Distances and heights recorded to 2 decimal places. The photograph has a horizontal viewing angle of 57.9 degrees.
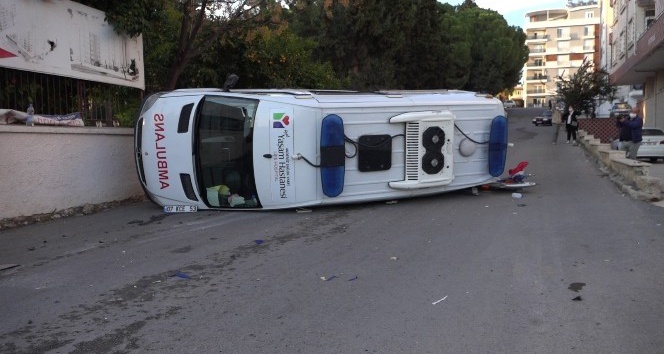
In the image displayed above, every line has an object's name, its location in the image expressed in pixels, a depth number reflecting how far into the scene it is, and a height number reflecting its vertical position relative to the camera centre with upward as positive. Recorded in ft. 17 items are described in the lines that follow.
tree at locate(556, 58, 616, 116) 122.31 +6.02
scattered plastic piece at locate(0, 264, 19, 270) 22.31 -5.35
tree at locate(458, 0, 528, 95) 169.48 +19.91
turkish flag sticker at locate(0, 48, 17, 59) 30.96 +3.57
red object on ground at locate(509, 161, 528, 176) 39.52 -3.31
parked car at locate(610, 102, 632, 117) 153.98 +2.84
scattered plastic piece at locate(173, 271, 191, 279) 20.48 -5.28
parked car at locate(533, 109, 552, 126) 162.61 -0.41
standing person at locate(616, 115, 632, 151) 54.90 -1.59
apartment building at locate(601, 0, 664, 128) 78.70 +10.01
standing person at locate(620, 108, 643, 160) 53.88 -1.47
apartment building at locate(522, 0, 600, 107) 367.45 +47.20
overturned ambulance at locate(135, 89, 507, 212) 32.12 -1.48
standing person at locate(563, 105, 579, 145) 85.20 -0.97
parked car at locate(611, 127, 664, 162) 71.15 -3.48
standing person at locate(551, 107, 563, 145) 85.99 -0.16
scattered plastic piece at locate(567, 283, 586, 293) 18.24 -5.16
